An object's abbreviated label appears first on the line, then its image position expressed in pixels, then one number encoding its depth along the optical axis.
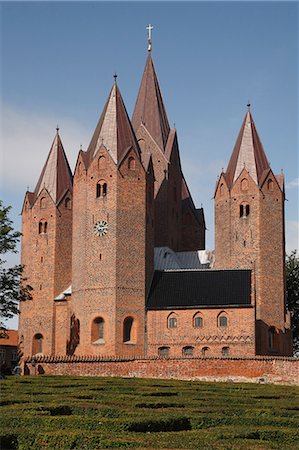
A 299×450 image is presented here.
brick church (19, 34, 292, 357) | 54.44
